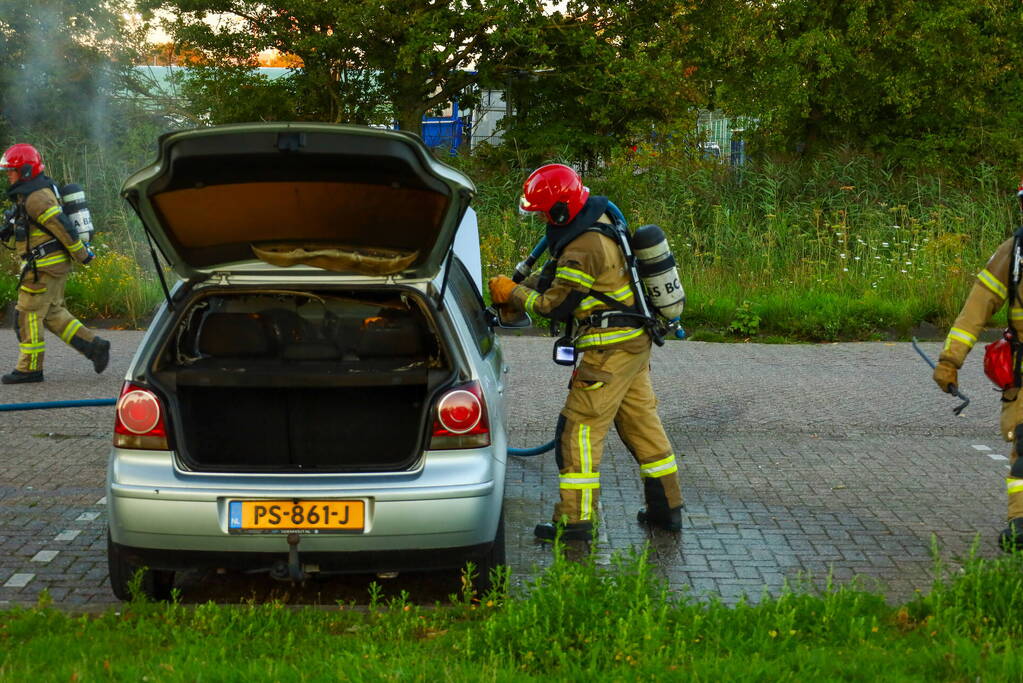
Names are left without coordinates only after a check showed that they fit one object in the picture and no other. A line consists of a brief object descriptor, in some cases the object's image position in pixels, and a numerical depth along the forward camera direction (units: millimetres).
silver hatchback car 4789
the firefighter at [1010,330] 5840
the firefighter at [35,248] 10727
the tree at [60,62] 26578
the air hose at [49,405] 8711
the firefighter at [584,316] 5883
